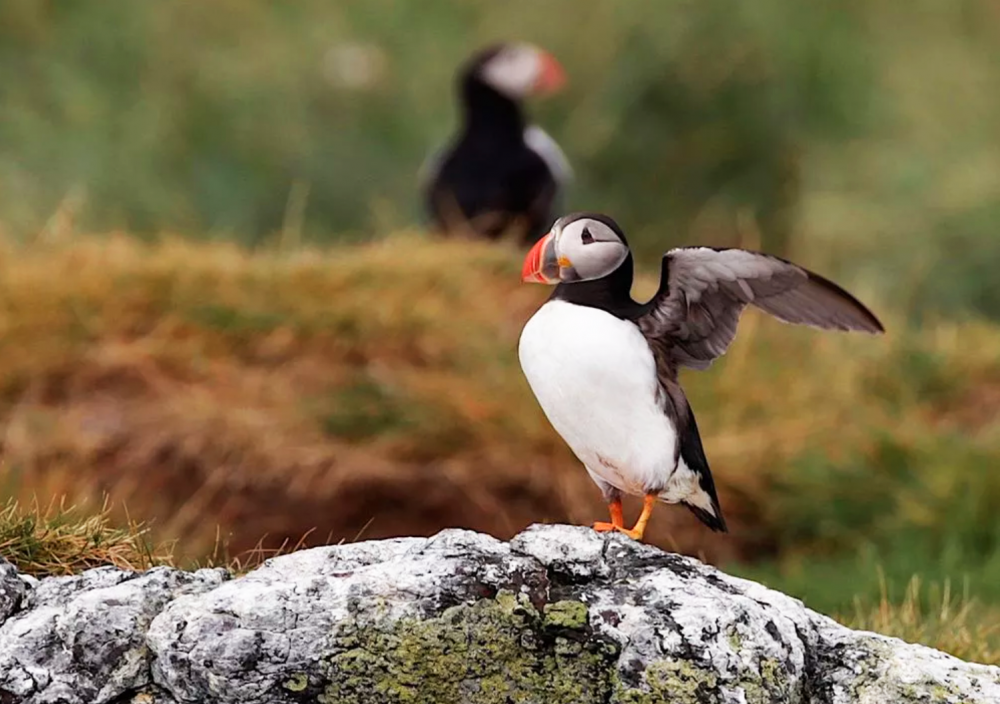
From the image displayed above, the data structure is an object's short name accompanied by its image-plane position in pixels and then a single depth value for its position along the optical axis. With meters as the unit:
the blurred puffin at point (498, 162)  22.48
